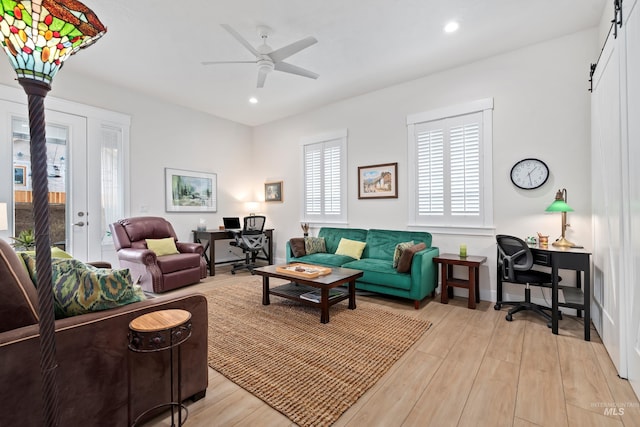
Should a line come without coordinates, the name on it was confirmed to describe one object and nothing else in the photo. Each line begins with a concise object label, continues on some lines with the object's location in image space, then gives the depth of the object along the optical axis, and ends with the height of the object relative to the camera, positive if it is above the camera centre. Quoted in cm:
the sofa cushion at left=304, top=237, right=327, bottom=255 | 479 -55
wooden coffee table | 299 -84
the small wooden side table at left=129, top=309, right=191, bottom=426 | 138 -58
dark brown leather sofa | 116 -68
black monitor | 579 -21
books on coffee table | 320 -94
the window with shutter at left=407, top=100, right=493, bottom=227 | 377 +62
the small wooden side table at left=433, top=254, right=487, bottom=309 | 341 -81
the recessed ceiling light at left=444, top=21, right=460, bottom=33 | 298 +192
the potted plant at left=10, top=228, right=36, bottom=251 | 313 -30
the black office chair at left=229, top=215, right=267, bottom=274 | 536 -47
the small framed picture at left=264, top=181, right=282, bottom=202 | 620 +45
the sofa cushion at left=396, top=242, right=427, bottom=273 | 348 -58
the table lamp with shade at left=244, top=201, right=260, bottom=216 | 648 +12
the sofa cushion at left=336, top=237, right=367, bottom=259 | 450 -57
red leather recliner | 408 -65
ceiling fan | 280 +163
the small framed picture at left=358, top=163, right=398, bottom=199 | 455 +49
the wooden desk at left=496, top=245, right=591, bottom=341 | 263 -53
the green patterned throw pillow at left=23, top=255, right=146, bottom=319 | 142 -37
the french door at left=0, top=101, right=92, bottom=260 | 370 +55
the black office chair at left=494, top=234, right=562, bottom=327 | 300 -65
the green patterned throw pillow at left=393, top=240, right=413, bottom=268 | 359 -48
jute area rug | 184 -115
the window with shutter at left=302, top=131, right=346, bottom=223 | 521 +63
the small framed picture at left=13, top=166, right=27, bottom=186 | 371 +50
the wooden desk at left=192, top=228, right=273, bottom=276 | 520 -48
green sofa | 346 -70
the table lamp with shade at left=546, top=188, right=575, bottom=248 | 300 +1
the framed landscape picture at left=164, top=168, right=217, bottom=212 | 530 +42
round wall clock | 338 +44
